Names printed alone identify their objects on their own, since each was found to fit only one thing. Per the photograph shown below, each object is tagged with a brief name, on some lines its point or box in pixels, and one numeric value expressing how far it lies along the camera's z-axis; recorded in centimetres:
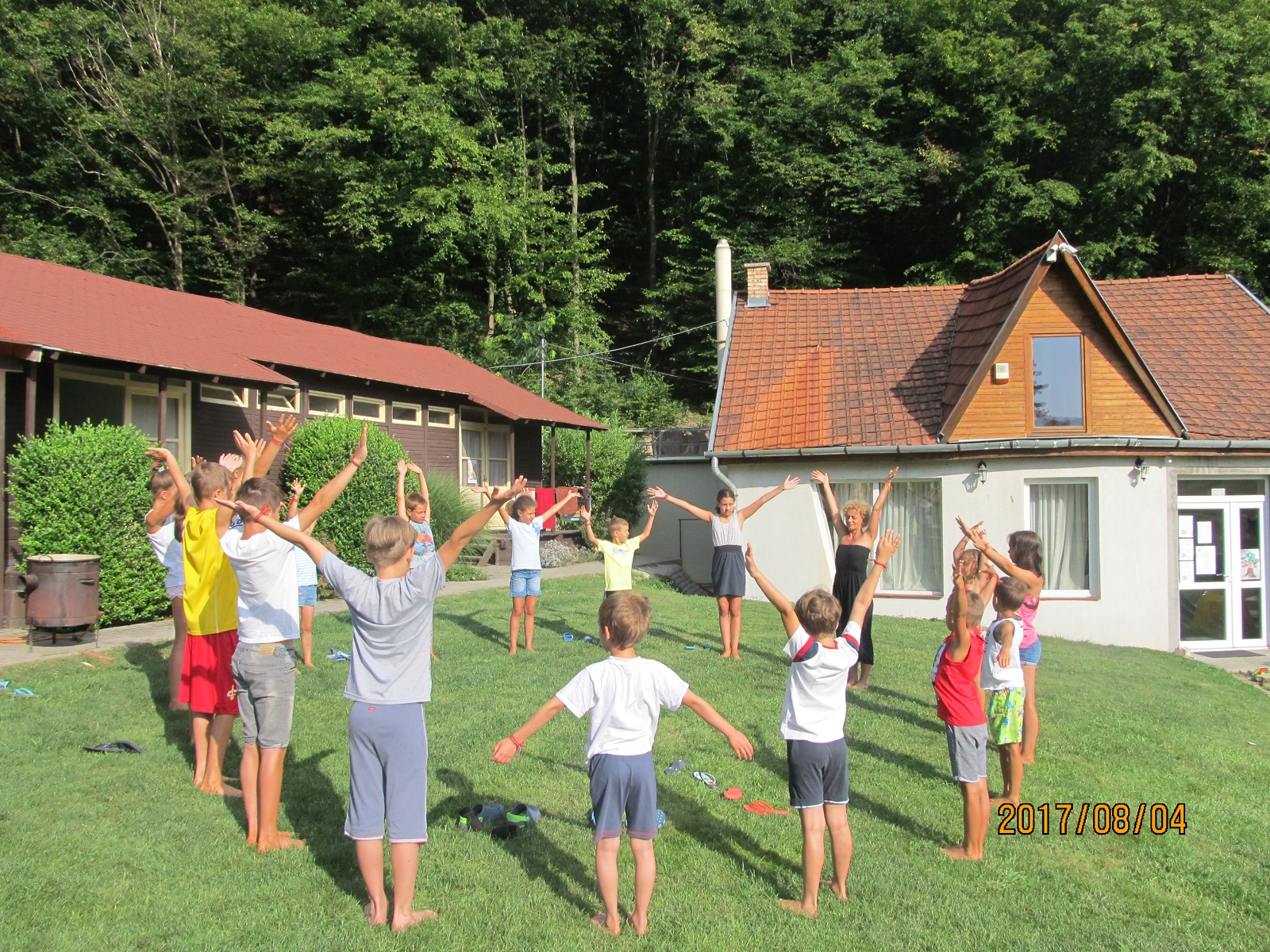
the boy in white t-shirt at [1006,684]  555
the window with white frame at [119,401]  1381
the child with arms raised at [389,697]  391
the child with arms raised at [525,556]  980
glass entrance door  1487
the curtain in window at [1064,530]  1483
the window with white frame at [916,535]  1556
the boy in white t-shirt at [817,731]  428
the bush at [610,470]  2767
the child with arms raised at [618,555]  947
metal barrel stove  995
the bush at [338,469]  1559
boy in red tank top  495
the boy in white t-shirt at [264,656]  464
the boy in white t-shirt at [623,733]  389
